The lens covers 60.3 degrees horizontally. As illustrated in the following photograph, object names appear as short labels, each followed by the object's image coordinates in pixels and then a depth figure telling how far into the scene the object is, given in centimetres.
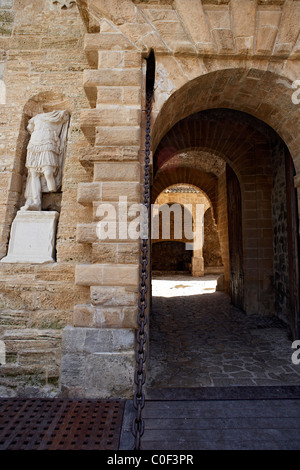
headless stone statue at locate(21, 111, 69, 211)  323
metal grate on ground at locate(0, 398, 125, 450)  188
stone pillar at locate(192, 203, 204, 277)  1512
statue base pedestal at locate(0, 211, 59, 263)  303
